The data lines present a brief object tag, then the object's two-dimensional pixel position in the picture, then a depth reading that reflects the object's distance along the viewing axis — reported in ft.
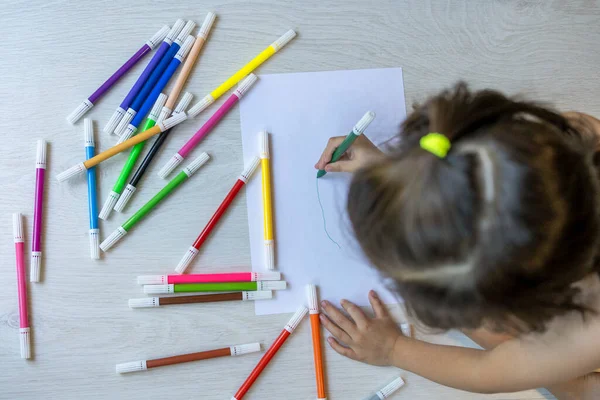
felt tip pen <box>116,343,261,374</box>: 1.74
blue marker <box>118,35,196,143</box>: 1.86
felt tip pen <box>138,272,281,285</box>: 1.78
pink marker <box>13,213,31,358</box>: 1.72
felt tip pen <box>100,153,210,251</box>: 1.79
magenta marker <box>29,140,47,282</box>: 1.76
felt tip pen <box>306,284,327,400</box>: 1.80
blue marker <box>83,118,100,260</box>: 1.78
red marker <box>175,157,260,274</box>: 1.82
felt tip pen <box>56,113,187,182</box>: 1.80
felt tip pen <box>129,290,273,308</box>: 1.77
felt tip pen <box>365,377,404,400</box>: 1.82
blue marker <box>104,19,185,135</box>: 1.86
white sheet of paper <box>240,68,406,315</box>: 1.88
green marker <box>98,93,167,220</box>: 1.81
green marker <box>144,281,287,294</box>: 1.78
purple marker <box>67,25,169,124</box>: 1.84
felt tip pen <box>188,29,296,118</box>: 1.89
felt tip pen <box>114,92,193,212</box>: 1.82
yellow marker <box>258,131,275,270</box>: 1.85
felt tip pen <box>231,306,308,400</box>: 1.77
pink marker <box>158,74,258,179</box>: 1.86
